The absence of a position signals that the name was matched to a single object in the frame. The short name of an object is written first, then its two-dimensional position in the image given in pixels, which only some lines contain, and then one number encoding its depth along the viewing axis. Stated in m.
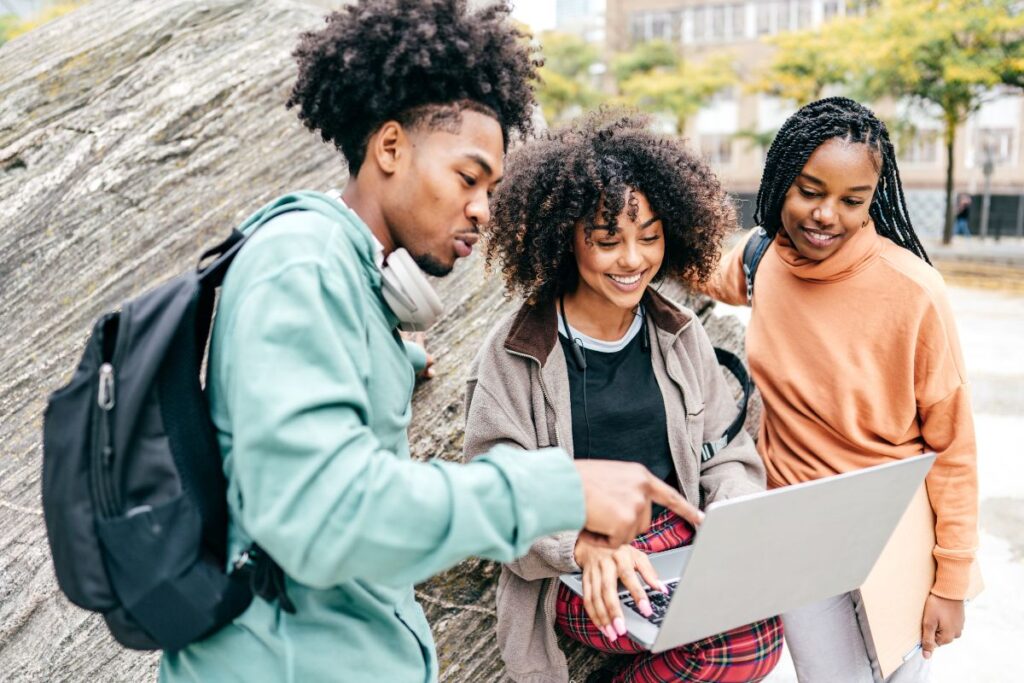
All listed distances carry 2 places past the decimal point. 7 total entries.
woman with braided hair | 2.44
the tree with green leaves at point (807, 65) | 23.38
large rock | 2.97
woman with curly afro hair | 2.27
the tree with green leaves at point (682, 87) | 30.16
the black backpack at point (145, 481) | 1.28
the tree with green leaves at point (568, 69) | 32.38
